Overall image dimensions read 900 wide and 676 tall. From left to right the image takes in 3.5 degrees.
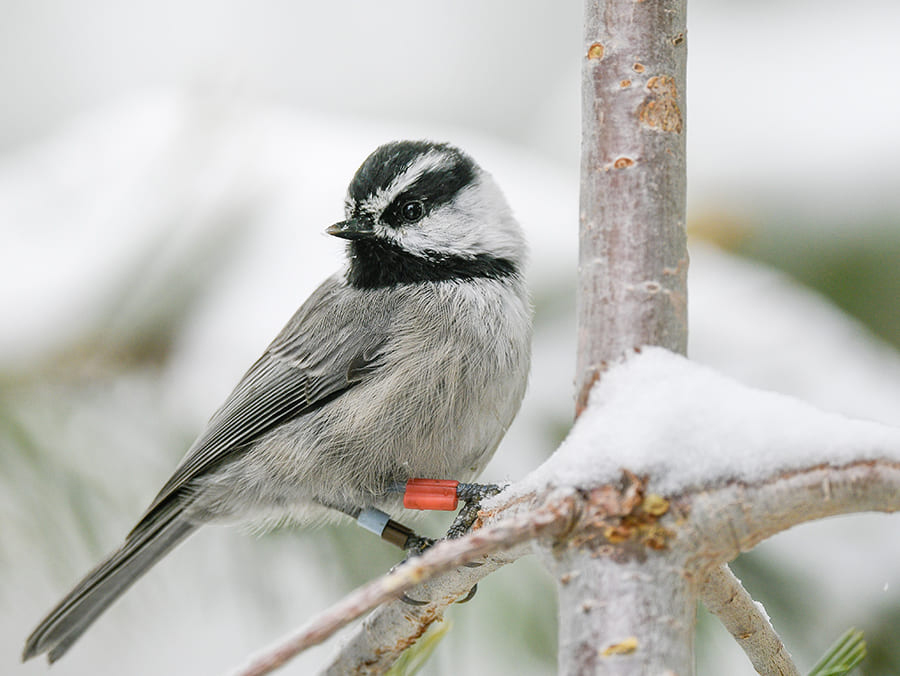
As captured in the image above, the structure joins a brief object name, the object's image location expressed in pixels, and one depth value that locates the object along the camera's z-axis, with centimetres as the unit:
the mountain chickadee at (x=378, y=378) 226
